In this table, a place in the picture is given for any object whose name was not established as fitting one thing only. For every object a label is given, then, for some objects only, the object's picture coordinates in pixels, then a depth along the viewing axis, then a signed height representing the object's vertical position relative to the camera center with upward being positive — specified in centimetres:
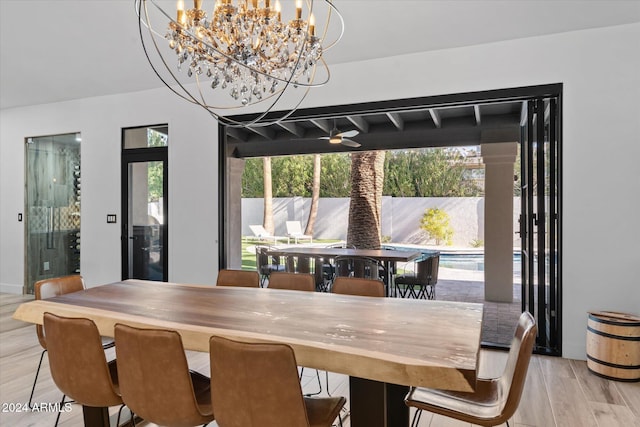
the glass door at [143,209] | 527 +1
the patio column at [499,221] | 629 -20
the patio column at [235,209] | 690 +1
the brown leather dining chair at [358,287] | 268 -52
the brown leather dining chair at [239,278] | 317 -54
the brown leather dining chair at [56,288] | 260 -53
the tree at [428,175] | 1174 +99
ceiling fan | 574 +103
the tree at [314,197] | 1180 +35
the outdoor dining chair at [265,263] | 641 -86
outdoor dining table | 543 -63
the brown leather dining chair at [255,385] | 135 -59
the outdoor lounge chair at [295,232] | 1182 -66
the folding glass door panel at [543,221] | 358 -12
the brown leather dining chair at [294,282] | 296 -53
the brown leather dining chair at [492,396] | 159 -83
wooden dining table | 142 -52
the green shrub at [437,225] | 1065 -44
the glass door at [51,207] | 603 +5
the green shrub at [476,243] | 1035 -88
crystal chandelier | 217 +92
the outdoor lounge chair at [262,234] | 1165 -70
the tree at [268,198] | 1220 +34
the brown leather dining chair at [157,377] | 154 -64
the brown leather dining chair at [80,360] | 173 -65
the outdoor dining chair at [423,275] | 543 -89
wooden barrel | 295 -101
